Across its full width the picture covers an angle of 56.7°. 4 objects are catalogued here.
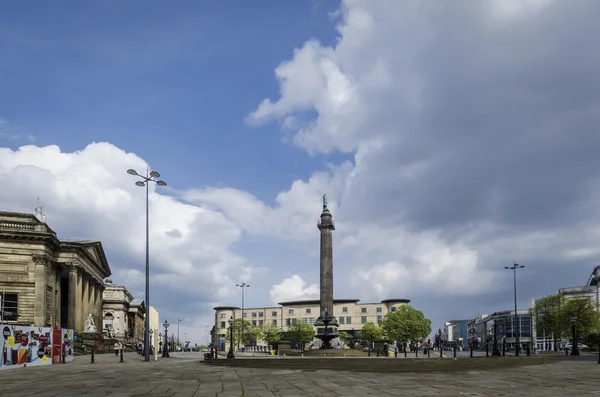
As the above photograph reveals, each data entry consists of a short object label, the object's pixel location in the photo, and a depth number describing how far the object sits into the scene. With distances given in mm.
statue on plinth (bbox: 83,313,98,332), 84688
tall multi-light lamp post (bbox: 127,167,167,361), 44219
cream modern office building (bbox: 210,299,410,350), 186500
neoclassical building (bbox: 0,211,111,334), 70562
